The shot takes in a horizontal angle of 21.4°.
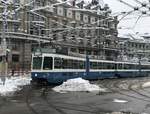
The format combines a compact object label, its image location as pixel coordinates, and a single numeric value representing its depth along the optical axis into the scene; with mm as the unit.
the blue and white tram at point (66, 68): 34312
